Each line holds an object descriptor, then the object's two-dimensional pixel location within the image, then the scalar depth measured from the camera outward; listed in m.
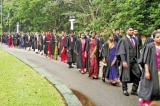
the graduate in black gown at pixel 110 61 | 8.91
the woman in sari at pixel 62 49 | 15.72
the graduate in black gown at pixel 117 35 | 12.53
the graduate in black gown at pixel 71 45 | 13.92
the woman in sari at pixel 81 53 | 11.89
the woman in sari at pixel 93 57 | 10.12
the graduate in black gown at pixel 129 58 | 7.29
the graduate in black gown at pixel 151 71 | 5.56
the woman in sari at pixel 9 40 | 31.23
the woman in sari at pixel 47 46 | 18.23
